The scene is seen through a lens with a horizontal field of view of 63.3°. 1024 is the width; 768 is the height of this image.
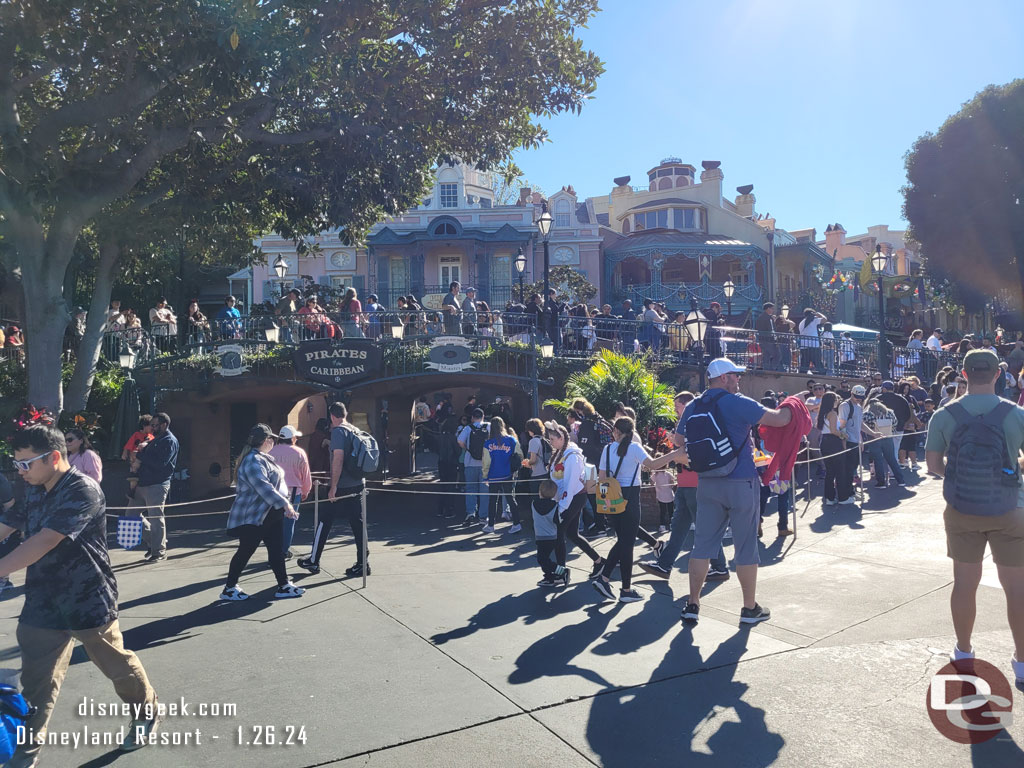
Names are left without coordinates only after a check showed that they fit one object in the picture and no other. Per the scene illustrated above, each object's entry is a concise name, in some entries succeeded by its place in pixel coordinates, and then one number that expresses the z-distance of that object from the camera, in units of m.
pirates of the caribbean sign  15.88
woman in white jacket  7.71
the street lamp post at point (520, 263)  22.42
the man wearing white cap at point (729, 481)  6.05
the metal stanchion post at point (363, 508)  8.04
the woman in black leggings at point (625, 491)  7.26
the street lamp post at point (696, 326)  13.02
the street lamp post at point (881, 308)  18.91
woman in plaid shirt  7.30
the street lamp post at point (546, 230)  16.64
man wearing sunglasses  4.07
